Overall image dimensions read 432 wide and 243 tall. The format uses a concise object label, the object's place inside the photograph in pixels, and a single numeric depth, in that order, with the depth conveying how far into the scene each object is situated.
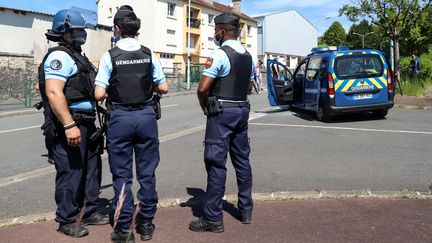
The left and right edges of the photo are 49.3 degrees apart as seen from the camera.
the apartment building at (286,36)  66.69
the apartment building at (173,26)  43.09
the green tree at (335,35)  83.75
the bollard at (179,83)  28.61
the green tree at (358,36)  77.06
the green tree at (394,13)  18.41
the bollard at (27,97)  18.98
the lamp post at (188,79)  29.53
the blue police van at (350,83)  11.06
